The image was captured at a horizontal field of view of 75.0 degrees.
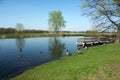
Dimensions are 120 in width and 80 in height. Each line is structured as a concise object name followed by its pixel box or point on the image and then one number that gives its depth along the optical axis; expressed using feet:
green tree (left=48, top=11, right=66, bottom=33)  145.69
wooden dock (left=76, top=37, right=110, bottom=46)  62.24
